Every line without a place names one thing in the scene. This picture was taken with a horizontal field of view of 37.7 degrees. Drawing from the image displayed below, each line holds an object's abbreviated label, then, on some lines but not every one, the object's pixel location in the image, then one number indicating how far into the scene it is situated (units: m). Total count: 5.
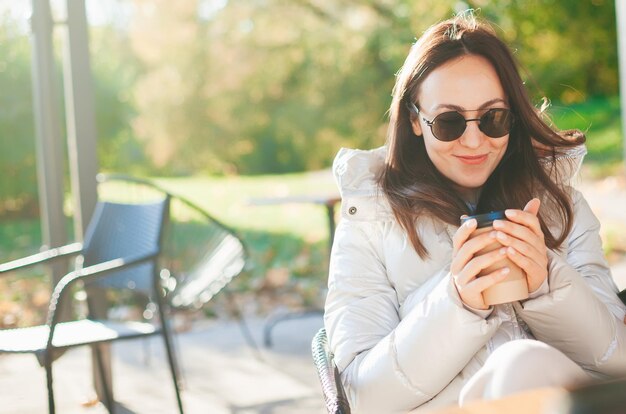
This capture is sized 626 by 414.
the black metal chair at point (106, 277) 2.67
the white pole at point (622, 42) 4.61
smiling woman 1.50
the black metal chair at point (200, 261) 3.63
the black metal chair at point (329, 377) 1.53
